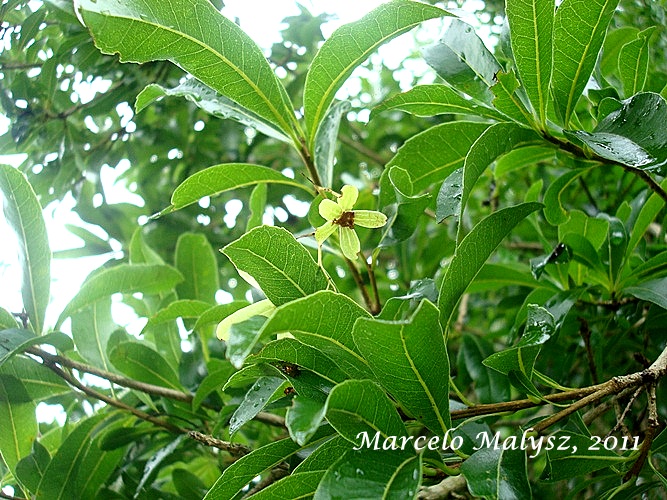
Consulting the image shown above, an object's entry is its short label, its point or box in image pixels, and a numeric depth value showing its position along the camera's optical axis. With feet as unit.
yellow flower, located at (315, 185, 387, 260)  1.55
